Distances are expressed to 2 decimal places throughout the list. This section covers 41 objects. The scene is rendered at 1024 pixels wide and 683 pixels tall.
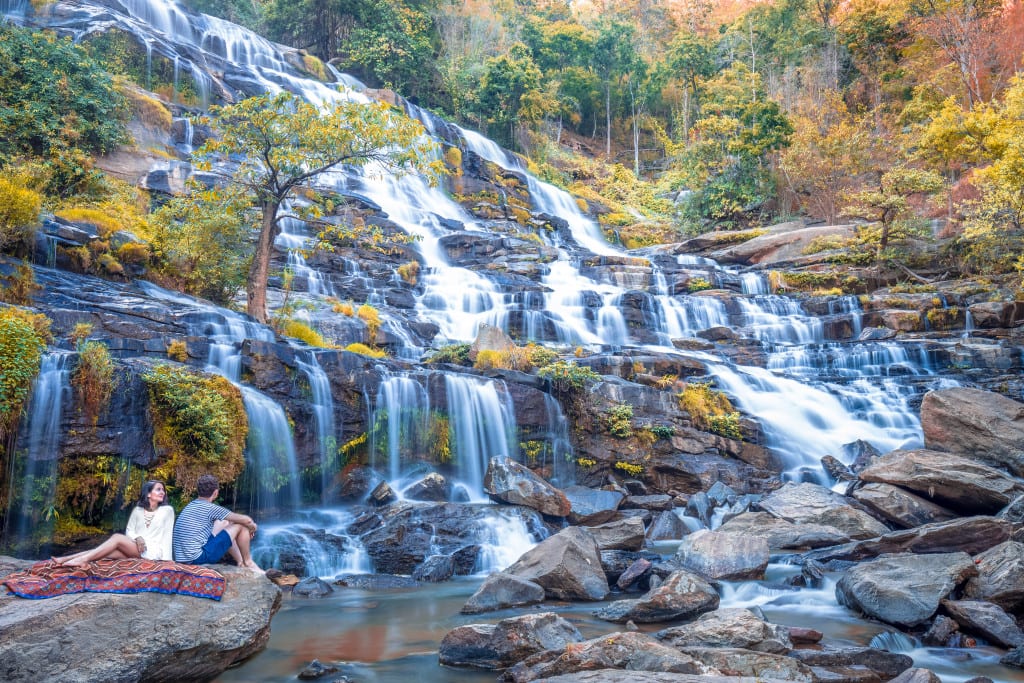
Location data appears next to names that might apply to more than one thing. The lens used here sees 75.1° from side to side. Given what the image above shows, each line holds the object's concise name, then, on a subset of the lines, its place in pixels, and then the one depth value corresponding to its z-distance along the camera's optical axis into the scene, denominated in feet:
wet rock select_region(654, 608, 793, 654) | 19.27
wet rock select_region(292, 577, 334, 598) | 27.30
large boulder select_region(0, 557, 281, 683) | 14.99
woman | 19.19
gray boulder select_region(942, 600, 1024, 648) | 19.65
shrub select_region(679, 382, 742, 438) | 47.44
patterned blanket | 16.70
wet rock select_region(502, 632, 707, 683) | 16.60
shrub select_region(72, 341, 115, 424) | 30.14
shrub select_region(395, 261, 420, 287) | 71.72
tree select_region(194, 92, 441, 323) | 45.24
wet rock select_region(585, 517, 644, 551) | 31.83
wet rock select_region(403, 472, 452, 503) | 38.32
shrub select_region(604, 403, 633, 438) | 44.93
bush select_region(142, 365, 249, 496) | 31.76
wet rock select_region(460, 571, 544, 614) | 24.82
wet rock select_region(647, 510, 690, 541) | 35.37
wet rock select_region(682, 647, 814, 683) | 16.96
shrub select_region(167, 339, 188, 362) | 37.27
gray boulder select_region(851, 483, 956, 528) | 33.60
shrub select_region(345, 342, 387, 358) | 49.54
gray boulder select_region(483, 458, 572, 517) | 35.96
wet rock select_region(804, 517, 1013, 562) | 27.04
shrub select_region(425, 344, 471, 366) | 51.31
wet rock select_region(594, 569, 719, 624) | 23.18
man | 20.45
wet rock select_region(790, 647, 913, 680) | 18.15
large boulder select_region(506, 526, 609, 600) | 26.17
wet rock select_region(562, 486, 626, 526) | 36.22
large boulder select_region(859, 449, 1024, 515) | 33.55
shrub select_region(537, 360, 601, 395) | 46.14
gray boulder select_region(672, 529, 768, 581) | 28.04
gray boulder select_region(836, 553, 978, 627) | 21.74
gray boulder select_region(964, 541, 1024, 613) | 21.58
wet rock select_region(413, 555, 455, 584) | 30.19
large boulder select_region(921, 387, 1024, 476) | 39.63
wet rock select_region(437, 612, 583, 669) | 19.15
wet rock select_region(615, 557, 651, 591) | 27.58
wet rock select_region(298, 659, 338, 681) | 18.56
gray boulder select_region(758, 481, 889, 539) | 32.78
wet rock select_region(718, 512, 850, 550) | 31.98
